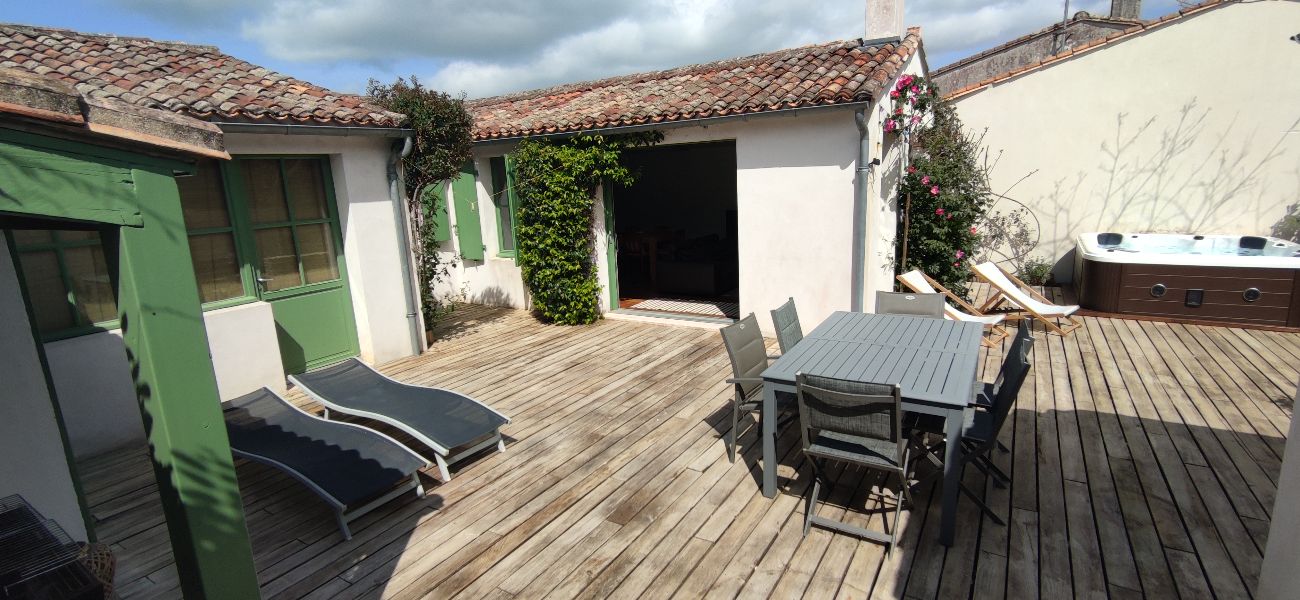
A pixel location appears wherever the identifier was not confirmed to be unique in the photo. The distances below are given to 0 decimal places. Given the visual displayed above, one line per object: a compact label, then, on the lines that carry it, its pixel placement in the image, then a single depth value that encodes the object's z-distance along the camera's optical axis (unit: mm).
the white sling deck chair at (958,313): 6758
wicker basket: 2186
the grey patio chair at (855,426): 2971
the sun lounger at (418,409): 4168
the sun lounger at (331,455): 3492
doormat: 8531
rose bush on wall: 7684
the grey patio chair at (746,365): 4035
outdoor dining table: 3104
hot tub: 6902
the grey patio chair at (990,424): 3182
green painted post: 1706
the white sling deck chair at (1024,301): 7113
